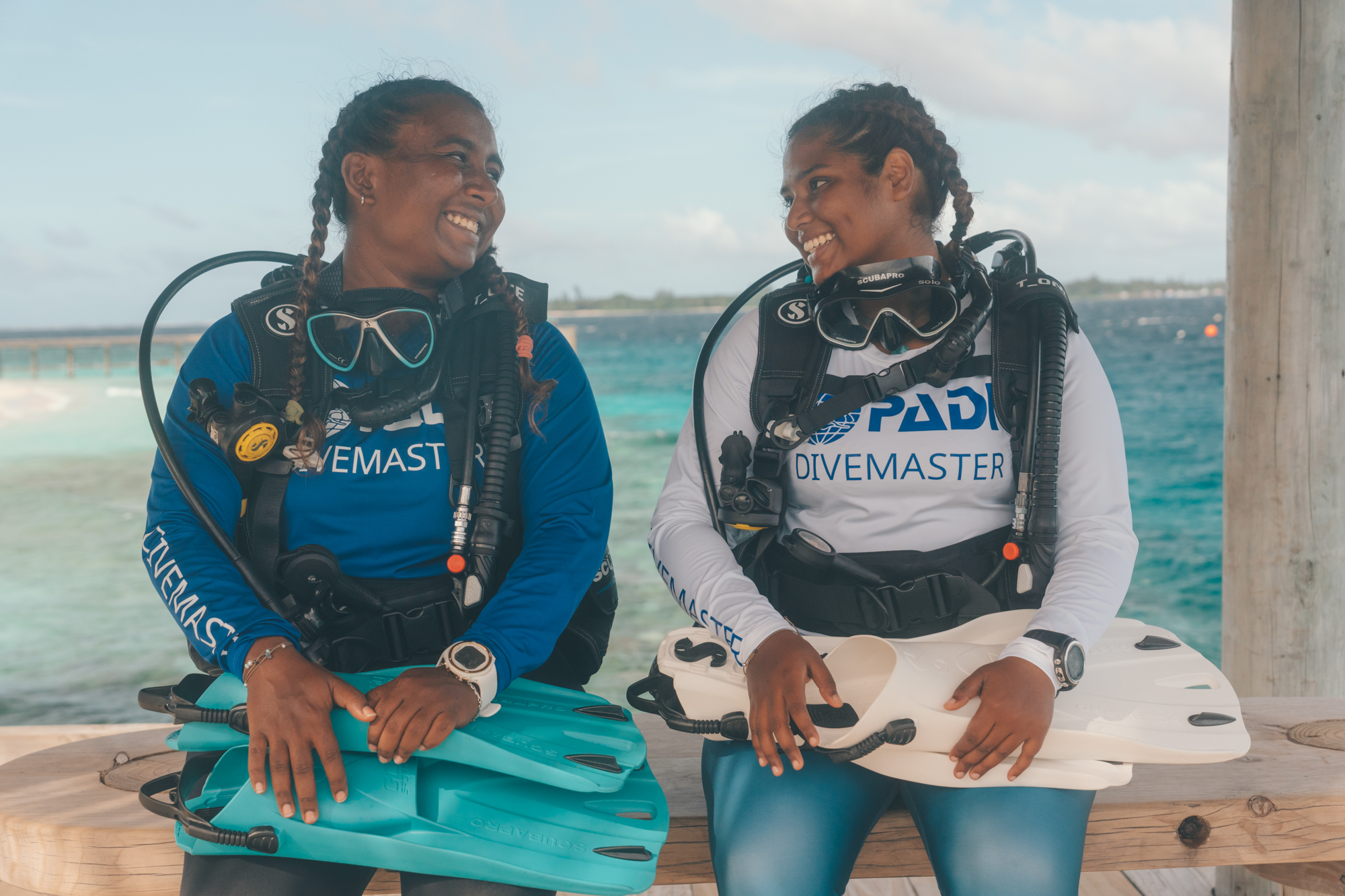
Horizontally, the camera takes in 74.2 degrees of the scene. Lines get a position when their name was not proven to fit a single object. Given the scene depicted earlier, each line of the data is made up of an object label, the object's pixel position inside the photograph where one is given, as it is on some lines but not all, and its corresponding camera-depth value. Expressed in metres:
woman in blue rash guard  1.44
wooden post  2.19
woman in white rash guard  1.22
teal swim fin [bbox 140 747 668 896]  1.12
